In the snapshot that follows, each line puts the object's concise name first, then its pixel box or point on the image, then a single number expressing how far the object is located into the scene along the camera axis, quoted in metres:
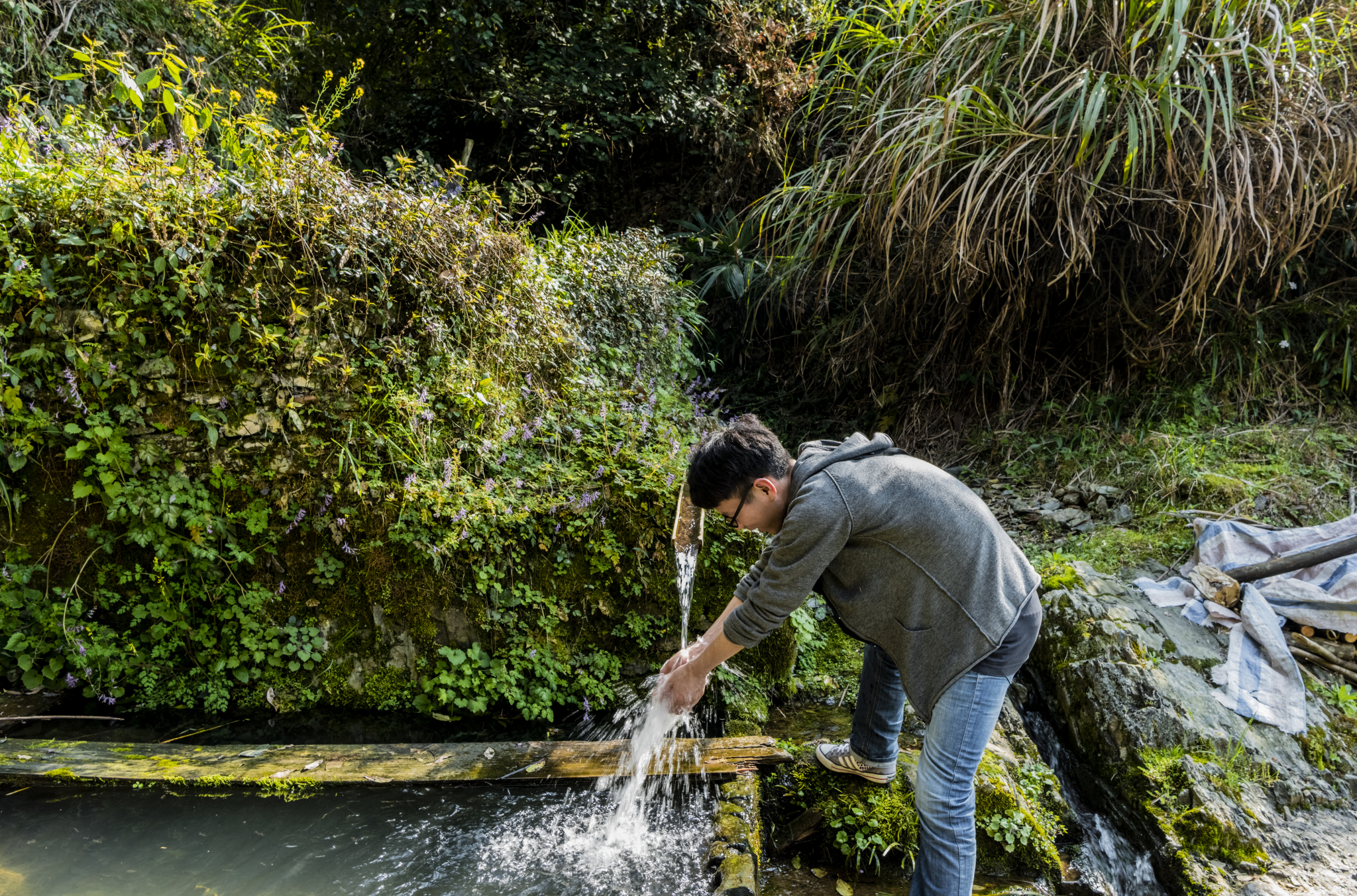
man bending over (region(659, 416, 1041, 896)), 1.67
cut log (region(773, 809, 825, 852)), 2.19
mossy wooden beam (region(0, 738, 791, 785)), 2.27
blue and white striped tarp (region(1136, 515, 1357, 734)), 2.74
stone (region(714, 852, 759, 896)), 1.83
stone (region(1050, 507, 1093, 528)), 4.45
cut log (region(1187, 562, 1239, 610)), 3.16
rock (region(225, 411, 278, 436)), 2.74
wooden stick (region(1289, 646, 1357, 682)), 2.87
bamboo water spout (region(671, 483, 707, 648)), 2.80
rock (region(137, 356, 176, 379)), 2.67
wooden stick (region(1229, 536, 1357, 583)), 3.02
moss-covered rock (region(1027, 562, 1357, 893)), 2.19
